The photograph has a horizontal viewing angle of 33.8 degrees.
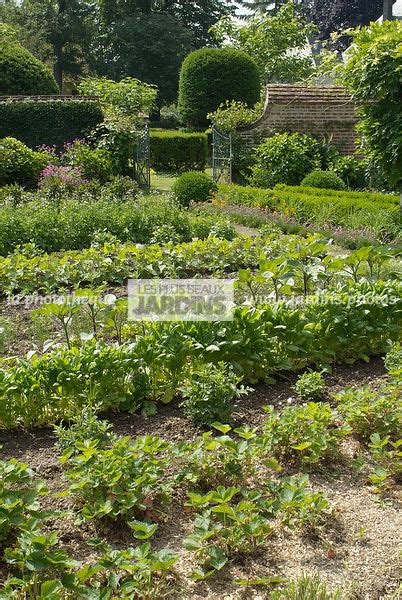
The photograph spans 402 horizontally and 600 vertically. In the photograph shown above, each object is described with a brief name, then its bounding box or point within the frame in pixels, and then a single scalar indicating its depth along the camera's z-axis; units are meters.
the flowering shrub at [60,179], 11.48
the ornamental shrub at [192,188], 12.52
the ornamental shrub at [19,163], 14.02
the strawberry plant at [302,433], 3.16
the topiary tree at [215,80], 20.17
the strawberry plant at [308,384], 3.77
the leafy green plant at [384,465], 3.01
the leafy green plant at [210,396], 3.57
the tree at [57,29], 37.09
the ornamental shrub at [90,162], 14.34
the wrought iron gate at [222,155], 15.62
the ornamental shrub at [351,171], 13.97
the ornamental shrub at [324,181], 12.76
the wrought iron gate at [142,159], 15.77
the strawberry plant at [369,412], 3.40
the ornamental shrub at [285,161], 13.98
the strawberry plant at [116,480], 2.66
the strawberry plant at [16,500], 2.47
